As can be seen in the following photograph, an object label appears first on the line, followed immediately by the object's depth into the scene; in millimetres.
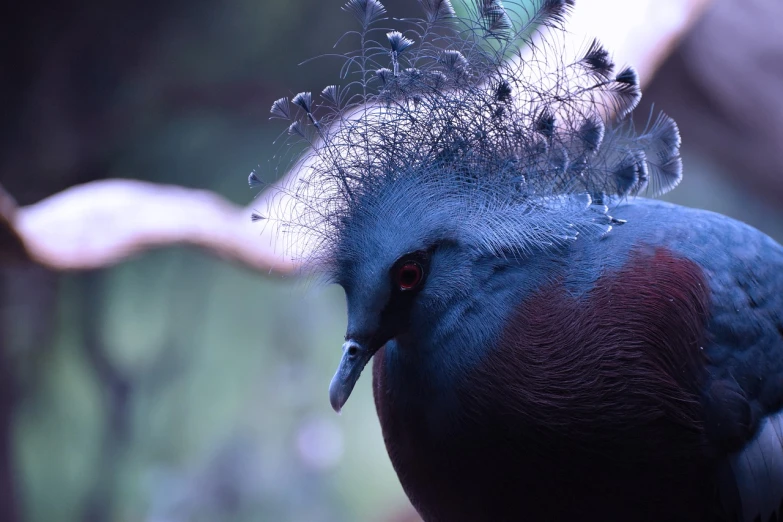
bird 3230
